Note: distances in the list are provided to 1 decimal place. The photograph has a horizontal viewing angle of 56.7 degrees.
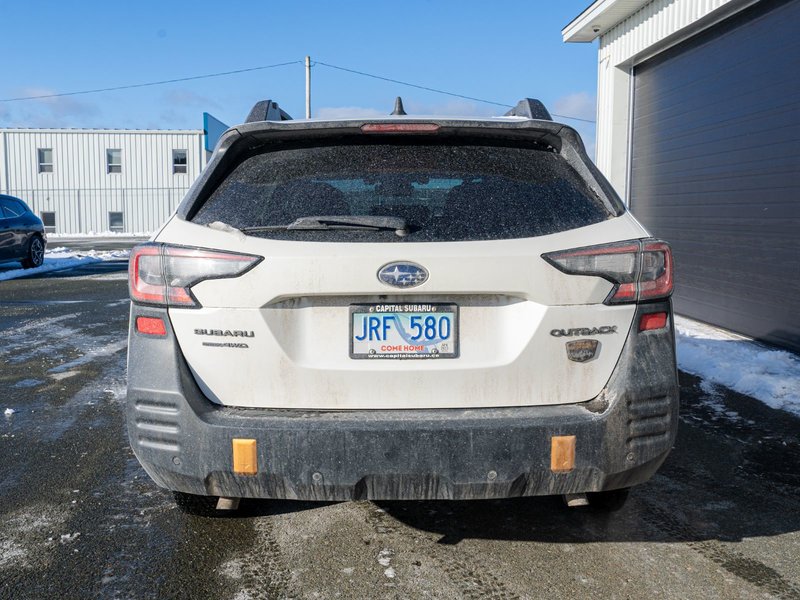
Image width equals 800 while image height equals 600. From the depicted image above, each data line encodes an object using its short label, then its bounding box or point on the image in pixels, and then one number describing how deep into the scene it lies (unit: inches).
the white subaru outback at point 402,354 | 101.0
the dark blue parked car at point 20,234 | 618.5
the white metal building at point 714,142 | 295.6
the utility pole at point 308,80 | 1373.5
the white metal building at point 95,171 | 1519.4
